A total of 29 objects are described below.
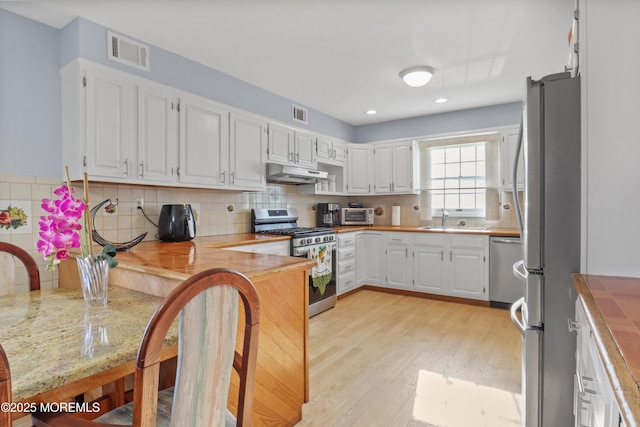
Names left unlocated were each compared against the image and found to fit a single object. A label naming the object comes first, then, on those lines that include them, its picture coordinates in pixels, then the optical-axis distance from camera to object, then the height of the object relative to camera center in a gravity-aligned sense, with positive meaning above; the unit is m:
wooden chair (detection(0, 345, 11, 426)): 0.65 -0.35
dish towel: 3.51 -0.64
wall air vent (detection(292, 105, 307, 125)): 4.02 +1.18
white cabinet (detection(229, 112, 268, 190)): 3.17 +0.58
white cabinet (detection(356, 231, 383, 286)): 4.48 -0.65
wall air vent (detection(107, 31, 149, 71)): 2.36 +1.17
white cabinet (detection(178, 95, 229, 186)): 2.75 +0.60
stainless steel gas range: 3.44 -0.40
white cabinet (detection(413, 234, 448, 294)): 4.05 -0.67
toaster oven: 4.86 -0.10
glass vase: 1.32 -0.27
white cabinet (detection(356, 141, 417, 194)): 4.62 +0.60
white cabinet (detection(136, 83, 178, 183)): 2.48 +0.59
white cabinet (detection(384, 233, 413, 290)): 4.27 -0.66
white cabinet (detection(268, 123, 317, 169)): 3.59 +0.72
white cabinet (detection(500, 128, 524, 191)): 3.92 +0.66
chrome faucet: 4.44 -0.11
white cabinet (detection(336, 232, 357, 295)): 4.08 -0.67
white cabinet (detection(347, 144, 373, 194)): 4.89 +0.61
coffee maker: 4.65 -0.06
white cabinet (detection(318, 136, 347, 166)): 4.32 +0.79
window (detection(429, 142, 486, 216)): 4.48 +0.42
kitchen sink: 4.21 -0.25
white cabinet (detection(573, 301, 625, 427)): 0.72 -0.48
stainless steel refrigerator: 1.46 -0.15
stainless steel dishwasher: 3.64 -0.70
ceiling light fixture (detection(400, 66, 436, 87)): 3.01 +1.23
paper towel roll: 4.90 -0.08
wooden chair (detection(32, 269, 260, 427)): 0.74 -0.35
